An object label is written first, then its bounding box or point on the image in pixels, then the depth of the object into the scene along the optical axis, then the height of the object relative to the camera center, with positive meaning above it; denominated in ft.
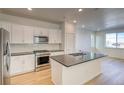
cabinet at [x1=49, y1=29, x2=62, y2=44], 12.71 +1.67
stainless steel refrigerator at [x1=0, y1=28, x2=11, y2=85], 4.78 -0.98
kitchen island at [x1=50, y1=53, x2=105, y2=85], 5.82 -2.55
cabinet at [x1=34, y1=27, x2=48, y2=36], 11.27 +2.24
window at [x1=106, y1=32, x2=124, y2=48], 18.32 +1.32
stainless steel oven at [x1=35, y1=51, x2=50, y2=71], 10.47 -2.21
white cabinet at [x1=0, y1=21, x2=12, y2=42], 8.77 +2.51
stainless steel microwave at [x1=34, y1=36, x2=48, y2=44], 11.25 +0.90
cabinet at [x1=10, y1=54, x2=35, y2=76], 8.82 -2.55
